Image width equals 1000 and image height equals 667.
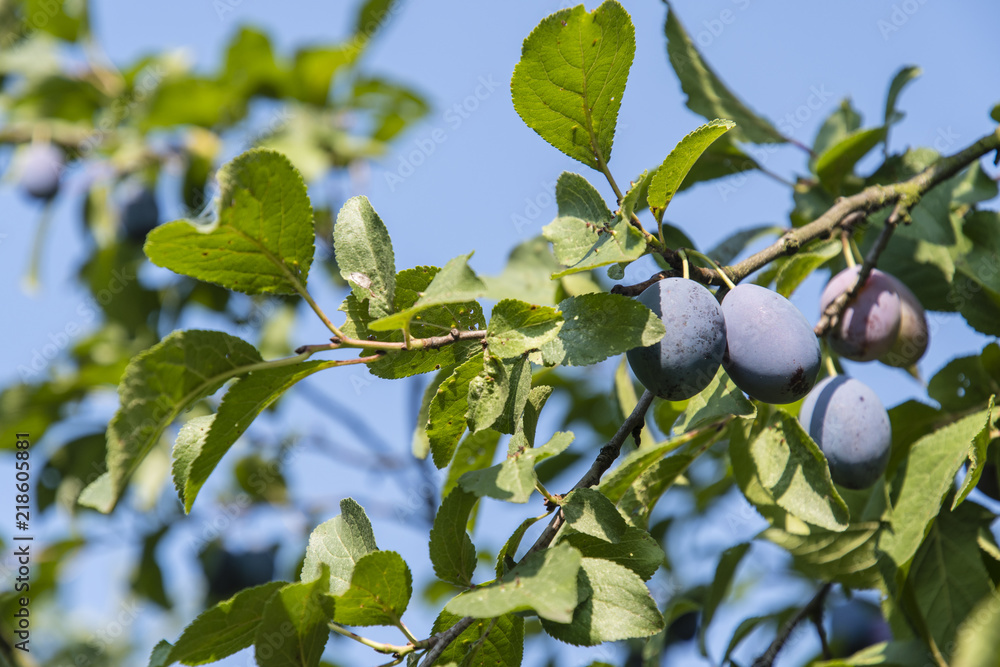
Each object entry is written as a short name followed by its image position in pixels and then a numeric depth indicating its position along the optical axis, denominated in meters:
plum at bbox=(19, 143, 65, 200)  2.05
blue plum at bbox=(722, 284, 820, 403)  0.82
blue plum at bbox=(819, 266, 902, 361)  0.92
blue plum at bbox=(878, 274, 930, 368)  0.94
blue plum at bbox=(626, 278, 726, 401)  0.80
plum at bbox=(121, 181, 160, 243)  1.96
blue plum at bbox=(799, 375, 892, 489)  0.88
